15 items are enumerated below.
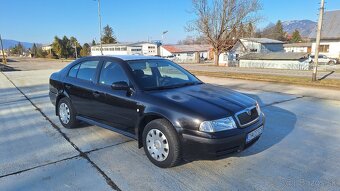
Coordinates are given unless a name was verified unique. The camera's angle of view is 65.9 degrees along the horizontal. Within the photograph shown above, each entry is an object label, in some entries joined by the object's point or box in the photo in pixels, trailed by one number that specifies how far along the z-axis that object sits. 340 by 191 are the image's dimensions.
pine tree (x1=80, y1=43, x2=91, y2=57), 80.84
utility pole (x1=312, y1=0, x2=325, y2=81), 13.29
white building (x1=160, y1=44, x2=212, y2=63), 76.19
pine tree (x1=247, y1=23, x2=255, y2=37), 35.53
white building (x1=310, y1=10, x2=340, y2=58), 41.28
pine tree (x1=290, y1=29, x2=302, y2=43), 76.81
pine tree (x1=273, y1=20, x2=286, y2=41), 83.75
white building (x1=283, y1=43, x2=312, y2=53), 57.09
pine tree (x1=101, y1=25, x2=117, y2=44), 95.62
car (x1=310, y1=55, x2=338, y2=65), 35.50
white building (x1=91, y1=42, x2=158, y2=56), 76.25
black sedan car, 3.18
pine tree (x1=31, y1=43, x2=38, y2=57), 101.66
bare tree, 33.72
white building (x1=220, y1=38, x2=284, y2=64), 48.98
